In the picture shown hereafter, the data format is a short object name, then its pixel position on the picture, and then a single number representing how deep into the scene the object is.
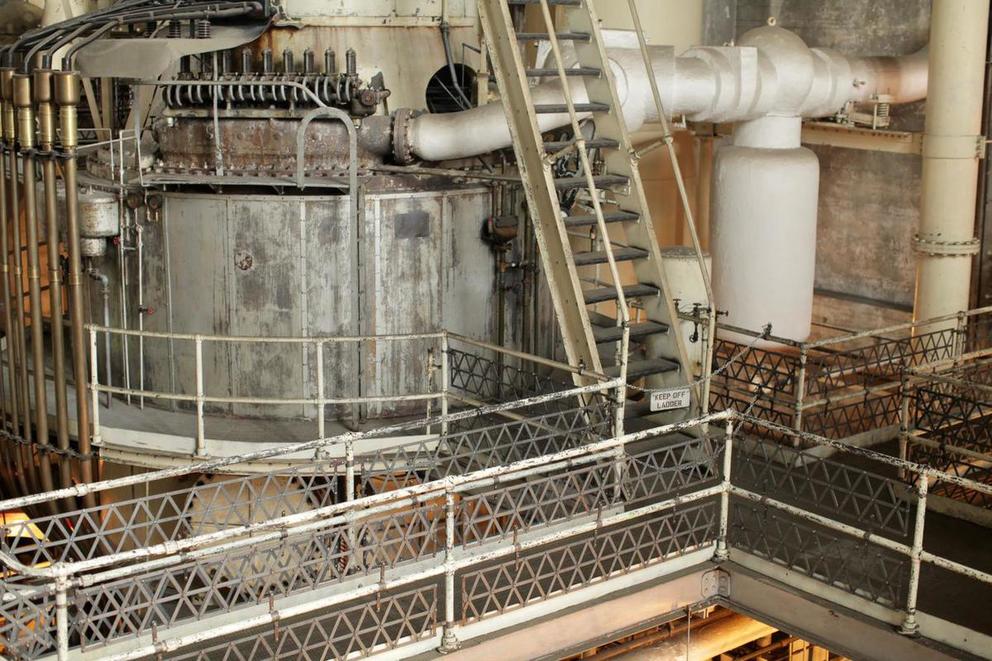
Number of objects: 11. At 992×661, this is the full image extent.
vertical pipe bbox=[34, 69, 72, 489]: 11.60
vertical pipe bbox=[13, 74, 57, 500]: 11.70
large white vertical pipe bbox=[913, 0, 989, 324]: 14.23
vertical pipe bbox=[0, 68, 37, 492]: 12.16
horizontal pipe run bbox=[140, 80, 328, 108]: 12.45
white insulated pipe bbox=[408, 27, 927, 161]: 12.70
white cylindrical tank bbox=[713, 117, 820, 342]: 14.99
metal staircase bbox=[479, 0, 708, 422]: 11.66
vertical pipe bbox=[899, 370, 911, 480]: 11.52
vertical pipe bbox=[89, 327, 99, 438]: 11.99
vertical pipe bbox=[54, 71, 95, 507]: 11.53
